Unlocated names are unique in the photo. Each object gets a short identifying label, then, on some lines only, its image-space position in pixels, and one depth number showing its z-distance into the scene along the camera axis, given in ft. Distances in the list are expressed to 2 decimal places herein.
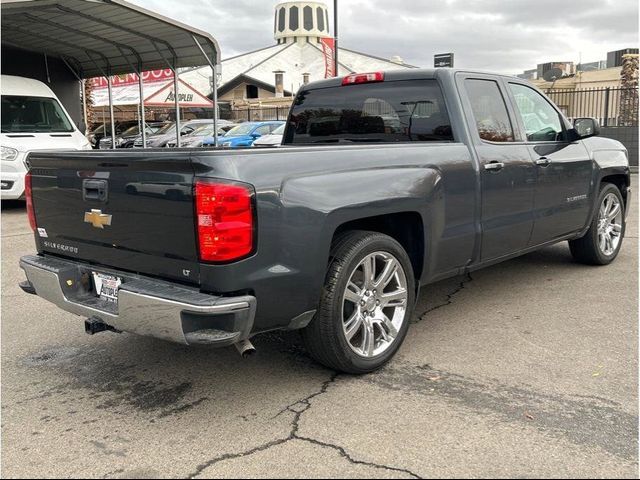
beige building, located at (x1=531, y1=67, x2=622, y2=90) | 119.75
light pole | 67.74
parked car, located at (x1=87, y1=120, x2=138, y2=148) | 95.13
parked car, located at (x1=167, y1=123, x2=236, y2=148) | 67.10
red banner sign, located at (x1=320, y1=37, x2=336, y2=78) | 75.99
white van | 34.42
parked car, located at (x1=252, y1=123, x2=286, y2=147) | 58.70
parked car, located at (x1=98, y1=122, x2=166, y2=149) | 71.67
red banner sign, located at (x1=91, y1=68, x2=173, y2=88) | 89.92
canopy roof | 34.01
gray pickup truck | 10.02
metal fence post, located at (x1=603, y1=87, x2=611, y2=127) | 56.48
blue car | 64.85
